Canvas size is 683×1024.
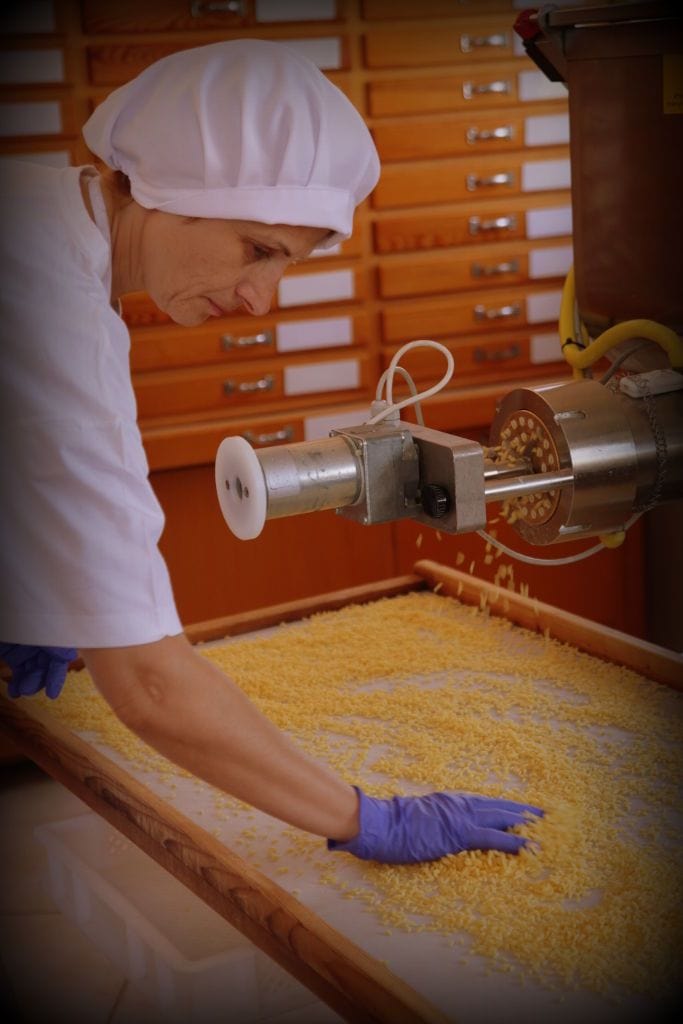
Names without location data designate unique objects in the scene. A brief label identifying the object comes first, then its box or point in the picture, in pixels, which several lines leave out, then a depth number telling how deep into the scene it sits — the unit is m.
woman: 1.06
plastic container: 1.63
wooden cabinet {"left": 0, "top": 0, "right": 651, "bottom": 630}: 2.72
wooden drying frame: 1.13
